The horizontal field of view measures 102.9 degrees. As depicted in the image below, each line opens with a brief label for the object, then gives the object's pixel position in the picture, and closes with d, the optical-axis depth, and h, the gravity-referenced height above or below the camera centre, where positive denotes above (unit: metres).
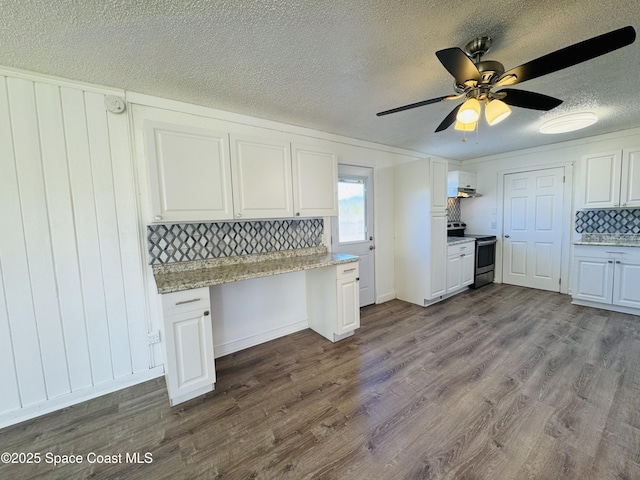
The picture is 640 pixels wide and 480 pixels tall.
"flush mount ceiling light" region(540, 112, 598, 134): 2.76 +0.99
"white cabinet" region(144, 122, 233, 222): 1.91 +0.41
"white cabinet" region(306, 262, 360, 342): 2.68 -0.87
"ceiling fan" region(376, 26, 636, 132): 1.18 +0.77
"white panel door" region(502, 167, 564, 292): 4.12 -0.27
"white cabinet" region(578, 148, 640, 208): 3.22 +0.40
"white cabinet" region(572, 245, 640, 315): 3.19 -0.89
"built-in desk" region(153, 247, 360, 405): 1.83 -0.68
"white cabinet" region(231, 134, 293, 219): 2.24 +0.41
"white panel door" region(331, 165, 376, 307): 3.44 -0.06
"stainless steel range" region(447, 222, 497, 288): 4.45 -0.75
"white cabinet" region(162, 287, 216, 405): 1.81 -0.87
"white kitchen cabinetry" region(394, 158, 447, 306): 3.59 -0.17
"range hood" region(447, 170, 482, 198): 4.48 +0.54
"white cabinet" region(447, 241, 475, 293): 3.95 -0.82
